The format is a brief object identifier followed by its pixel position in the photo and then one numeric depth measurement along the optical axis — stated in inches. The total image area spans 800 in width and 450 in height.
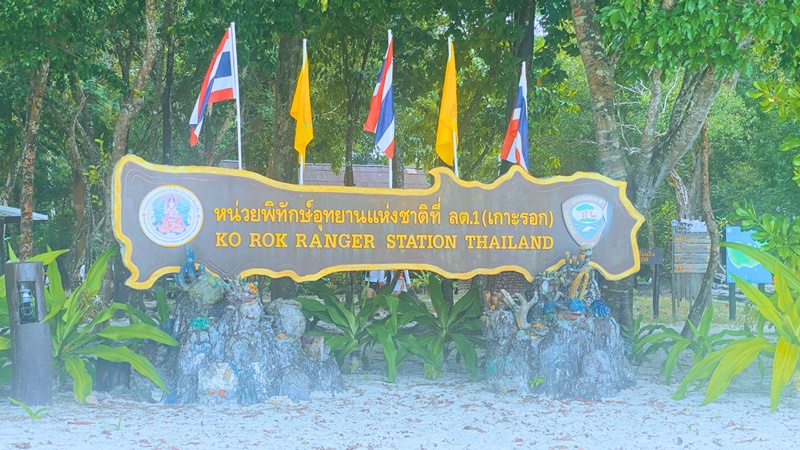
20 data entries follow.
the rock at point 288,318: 342.6
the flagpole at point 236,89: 360.0
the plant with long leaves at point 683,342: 360.8
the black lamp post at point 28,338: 305.7
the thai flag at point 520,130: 430.9
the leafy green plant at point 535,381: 343.3
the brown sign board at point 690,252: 642.8
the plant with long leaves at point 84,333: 318.7
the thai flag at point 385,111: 391.9
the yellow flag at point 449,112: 395.5
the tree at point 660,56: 347.6
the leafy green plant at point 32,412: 279.0
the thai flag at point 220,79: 368.2
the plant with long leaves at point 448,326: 382.3
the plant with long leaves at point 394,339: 372.5
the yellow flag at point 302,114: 386.0
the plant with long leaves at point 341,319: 378.0
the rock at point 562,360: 340.8
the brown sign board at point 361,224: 331.9
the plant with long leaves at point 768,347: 311.3
